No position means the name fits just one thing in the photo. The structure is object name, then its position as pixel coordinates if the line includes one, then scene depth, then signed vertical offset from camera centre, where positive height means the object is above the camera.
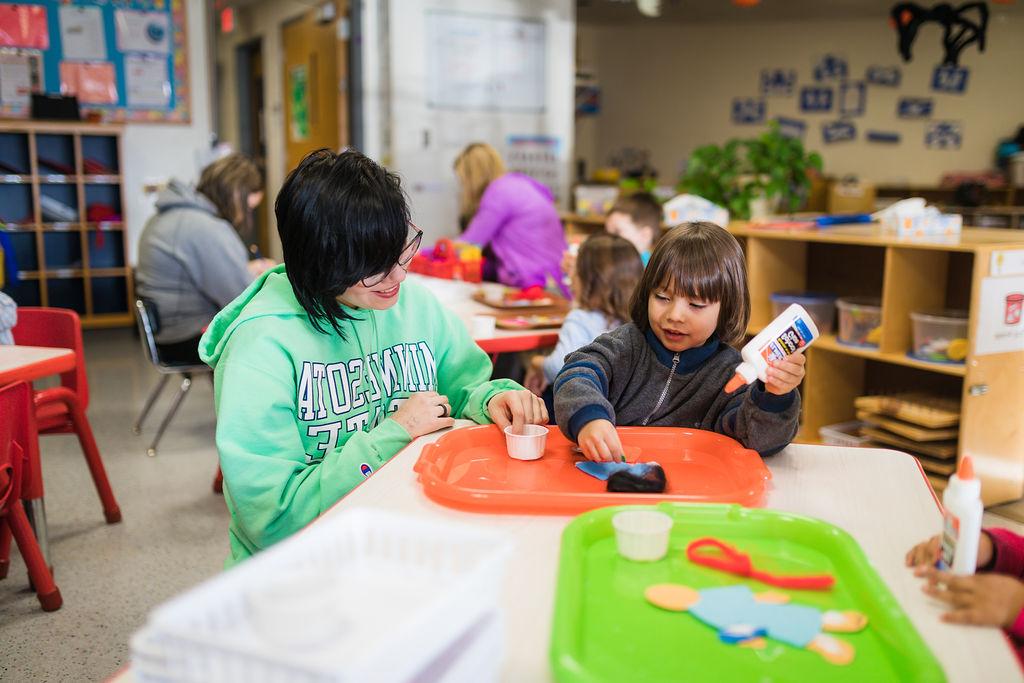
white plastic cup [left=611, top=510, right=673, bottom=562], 1.05 -0.43
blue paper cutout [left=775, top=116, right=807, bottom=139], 8.32 +0.43
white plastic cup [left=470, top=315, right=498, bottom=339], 2.68 -0.46
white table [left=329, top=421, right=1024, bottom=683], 0.85 -0.45
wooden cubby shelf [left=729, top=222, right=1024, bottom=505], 3.00 -0.55
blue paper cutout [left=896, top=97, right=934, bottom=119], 7.54 +0.57
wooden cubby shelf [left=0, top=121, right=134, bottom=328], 6.21 -0.36
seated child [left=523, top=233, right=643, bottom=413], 2.65 -0.36
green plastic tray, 0.83 -0.45
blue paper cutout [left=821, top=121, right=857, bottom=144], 8.04 +0.38
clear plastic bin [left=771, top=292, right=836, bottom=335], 3.67 -0.53
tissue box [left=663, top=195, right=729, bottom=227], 4.12 -0.17
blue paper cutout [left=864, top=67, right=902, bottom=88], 7.67 +0.84
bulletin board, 6.25 +0.78
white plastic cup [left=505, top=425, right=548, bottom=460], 1.44 -0.44
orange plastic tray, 1.20 -0.45
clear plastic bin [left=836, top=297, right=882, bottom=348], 3.39 -0.56
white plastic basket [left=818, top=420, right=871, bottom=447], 3.41 -1.00
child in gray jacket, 1.69 -0.33
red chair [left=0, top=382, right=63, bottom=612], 2.12 -0.77
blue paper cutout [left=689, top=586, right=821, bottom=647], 0.89 -0.45
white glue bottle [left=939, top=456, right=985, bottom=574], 0.95 -0.36
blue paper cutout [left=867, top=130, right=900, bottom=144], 7.78 +0.32
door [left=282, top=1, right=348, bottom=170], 6.52 +0.66
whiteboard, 5.55 +0.68
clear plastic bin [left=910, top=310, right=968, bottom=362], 3.07 -0.56
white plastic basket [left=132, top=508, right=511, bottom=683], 0.59 -0.32
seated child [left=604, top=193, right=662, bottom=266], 3.82 -0.21
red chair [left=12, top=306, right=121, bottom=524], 2.79 -0.69
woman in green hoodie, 1.35 -0.33
